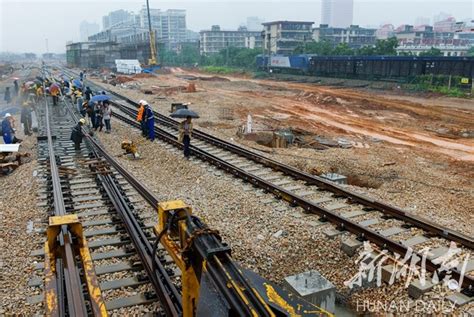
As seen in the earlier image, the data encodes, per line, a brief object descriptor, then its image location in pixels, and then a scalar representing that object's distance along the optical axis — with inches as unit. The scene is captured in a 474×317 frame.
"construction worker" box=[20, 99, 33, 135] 759.0
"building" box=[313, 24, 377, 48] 4982.8
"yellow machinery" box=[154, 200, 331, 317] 109.1
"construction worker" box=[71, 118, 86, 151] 562.9
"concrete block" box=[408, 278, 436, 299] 214.7
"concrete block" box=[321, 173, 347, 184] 421.7
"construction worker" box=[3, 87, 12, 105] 1256.8
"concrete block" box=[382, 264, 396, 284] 230.7
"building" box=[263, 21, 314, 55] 4151.1
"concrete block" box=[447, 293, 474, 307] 205.8
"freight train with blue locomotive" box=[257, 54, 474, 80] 1385.3
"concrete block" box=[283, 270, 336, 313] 208.8
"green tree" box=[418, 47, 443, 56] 2461.0
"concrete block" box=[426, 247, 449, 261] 249.6
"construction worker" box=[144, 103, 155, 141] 624.7
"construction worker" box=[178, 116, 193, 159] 488.4
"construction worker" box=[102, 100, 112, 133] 693.3
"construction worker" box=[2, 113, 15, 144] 597.6
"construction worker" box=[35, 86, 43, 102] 1170.8
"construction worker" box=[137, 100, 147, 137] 618.6
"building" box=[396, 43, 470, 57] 3592.5
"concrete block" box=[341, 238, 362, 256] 260.7
